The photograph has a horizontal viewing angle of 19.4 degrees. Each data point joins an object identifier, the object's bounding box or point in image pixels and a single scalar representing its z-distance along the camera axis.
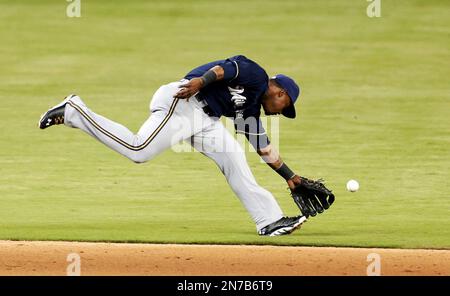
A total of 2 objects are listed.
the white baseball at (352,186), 11.86
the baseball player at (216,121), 10.49
